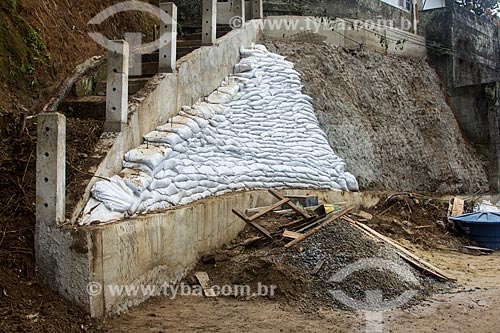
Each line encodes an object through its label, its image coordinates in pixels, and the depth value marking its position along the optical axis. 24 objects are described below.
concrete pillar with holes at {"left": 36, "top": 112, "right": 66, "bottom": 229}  3.82
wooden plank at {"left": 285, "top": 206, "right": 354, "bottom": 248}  5.44
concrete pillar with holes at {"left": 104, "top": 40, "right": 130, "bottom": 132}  4.71
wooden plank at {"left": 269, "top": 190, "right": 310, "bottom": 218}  6.17
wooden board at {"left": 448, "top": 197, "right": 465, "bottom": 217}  8.87
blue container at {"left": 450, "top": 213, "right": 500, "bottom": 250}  7.87
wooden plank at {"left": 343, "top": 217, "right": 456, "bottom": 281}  5.65
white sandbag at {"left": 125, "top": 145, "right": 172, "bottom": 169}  5.04
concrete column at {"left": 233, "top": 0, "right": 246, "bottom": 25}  8.86
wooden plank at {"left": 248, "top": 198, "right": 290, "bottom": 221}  6.17
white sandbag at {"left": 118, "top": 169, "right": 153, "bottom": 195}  4.74
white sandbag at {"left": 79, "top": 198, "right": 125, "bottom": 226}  4.09
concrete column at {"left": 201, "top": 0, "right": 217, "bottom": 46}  7.54
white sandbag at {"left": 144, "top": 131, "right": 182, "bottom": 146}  5.46
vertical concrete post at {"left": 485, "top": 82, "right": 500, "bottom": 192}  12.33
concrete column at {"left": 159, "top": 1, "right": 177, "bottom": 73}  6.09
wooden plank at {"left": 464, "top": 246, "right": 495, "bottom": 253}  7.77
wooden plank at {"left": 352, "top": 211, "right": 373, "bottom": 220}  7.21
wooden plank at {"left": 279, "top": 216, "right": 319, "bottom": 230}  5.96
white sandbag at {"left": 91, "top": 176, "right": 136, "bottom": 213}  4.34
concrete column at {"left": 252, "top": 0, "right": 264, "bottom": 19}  9.68
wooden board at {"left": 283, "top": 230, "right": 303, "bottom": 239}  5.57
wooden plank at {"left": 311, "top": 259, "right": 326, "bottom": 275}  5.07
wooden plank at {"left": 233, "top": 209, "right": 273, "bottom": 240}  5.81
